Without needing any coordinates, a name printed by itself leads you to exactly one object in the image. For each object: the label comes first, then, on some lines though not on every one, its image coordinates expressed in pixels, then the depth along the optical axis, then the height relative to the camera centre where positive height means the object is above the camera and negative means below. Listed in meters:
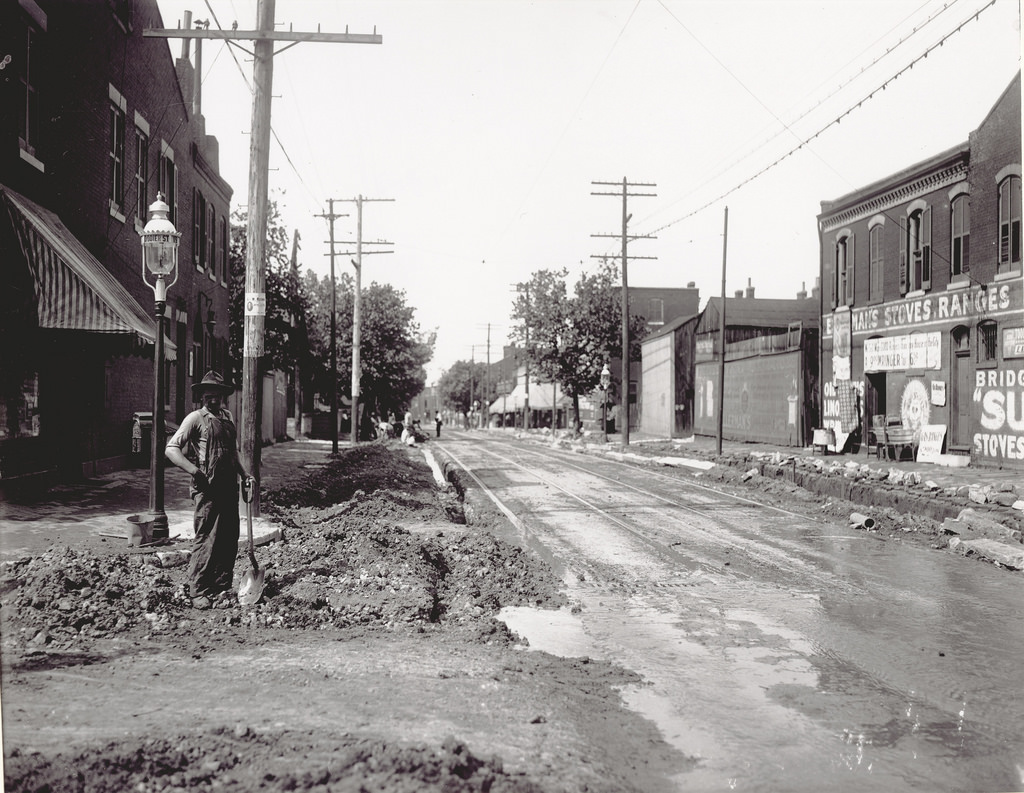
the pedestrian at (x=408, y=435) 43.03 -1.14
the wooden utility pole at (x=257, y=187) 11.67 +3.07
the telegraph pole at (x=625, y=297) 35.84 +4.90
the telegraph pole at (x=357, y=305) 34.91 +4.42
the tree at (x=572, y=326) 51.69 +5.25
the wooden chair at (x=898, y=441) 23.19 -0.61
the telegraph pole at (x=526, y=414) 63.24 +0.00
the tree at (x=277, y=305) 29.53 +3.63
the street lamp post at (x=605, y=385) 40.50 +1.40
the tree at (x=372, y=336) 45.25 +4.00
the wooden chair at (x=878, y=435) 24.30 -0.50
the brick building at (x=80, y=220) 10.99 +2.89
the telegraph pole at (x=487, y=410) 91.44 +0.40
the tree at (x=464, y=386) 119.89 +3.95
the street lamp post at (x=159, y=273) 9.36 +1.55
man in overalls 7.03 -0.60
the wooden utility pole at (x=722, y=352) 28.16 +2.11
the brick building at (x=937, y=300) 20.41 +3.26
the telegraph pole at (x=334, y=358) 30.09 +2.00
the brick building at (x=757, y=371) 30.73 +1.86
